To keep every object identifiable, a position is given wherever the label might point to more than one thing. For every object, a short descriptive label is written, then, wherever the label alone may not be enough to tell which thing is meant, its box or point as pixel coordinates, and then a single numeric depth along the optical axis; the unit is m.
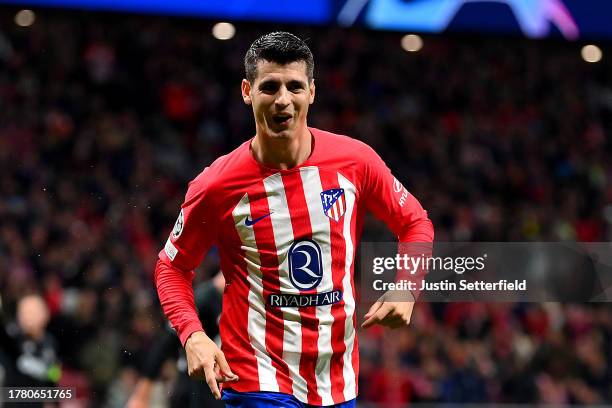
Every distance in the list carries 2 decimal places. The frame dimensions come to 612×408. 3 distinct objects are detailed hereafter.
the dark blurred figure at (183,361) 9.96
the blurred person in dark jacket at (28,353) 10.78
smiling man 6.11
